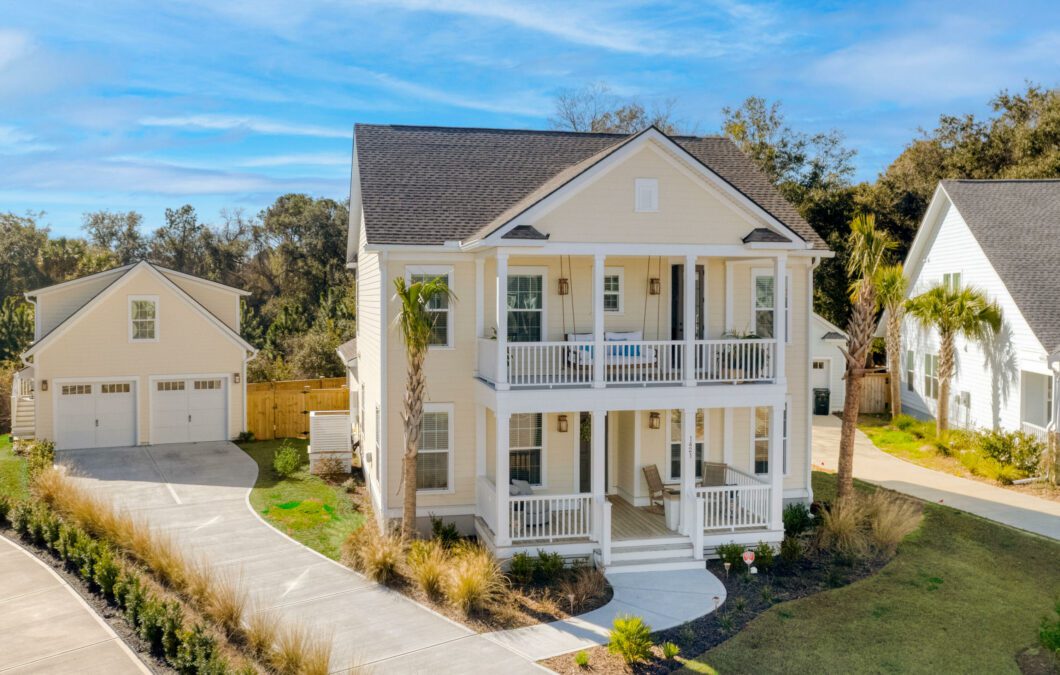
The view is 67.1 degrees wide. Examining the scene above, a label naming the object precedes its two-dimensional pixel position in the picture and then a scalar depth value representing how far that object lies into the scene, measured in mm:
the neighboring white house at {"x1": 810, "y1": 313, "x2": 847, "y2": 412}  31203
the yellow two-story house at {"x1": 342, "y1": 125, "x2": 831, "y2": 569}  14414
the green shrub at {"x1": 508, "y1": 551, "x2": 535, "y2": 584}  13336
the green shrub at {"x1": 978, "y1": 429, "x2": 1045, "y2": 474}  20969
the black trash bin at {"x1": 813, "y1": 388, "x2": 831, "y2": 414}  31219
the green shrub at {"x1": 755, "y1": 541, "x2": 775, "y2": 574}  14148
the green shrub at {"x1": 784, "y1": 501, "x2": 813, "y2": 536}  15859
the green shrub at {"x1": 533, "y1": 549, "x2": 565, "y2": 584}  13484
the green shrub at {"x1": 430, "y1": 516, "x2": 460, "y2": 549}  14914
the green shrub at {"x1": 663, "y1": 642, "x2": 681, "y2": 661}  10359
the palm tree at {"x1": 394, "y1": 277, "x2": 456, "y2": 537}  13430
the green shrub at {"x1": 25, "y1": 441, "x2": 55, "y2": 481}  19391
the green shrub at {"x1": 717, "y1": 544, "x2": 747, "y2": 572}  14164
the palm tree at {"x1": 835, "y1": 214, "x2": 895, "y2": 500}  15641
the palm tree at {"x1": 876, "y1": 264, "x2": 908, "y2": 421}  28625
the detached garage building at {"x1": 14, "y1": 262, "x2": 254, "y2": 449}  23297
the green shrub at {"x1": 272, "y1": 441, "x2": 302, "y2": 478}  20562
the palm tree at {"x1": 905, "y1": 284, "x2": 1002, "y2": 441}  24828
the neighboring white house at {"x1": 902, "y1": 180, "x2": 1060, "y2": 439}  22812
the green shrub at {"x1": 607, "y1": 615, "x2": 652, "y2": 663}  10250
